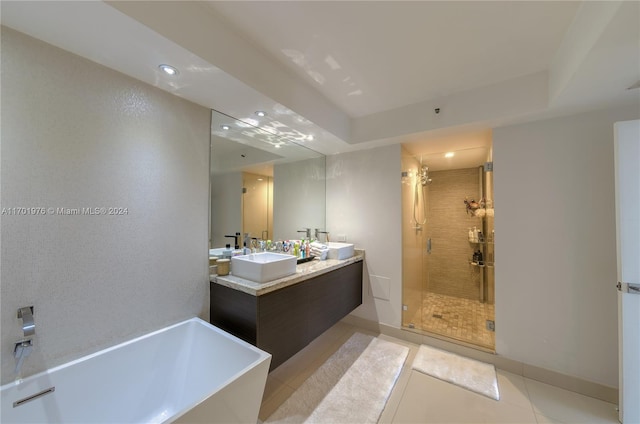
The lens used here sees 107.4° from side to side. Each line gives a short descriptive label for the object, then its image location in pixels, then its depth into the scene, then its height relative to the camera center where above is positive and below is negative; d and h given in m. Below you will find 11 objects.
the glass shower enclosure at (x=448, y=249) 2.73 -0.50
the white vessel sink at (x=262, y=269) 1.74 -0.43
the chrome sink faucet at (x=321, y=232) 3.24 -0.27
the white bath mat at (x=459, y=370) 1.95 -1.43
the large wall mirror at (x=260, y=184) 2.05 +0.34
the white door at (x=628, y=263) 1.53 -0.34
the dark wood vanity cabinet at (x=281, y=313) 1.64 -0.78
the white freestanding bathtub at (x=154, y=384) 1.11 -0.94
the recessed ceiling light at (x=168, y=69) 1.38 +0.87
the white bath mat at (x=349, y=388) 1.67 -1.43
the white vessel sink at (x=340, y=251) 2.65 -0.43
